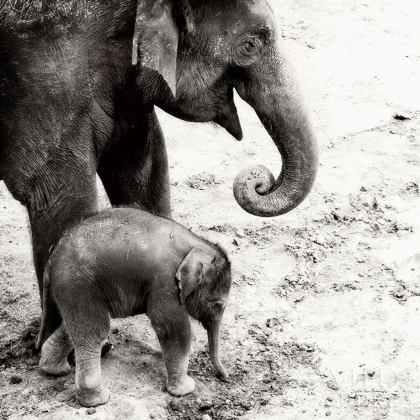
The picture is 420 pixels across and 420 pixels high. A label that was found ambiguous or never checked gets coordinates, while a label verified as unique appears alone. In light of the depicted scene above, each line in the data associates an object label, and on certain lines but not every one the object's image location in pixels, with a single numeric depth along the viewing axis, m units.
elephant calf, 8.89
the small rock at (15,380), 9.63
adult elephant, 8.76
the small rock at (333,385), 9.60
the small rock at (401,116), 14.72
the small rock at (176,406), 9.28
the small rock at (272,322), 10.57
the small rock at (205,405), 9.33
